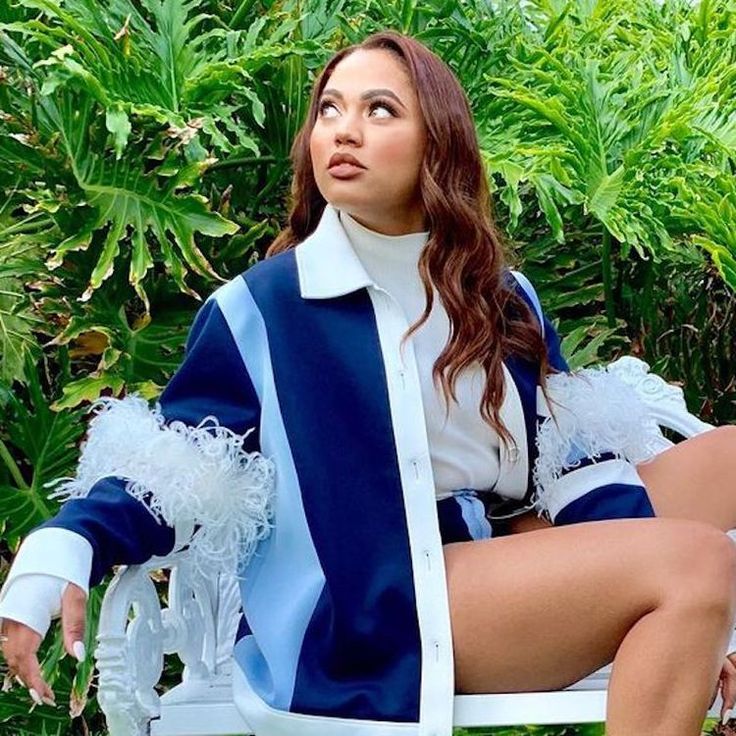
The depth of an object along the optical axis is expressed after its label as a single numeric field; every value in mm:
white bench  2485
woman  2426
